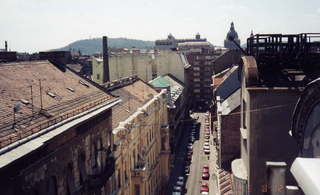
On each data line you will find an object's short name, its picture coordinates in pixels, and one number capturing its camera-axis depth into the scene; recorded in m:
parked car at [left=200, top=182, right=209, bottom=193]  48.31
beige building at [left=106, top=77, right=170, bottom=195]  30.62
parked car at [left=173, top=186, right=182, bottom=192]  48.99
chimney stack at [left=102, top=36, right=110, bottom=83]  64.22
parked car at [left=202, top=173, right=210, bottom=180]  53.39
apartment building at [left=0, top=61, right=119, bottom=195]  14.08
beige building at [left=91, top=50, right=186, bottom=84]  82.25
